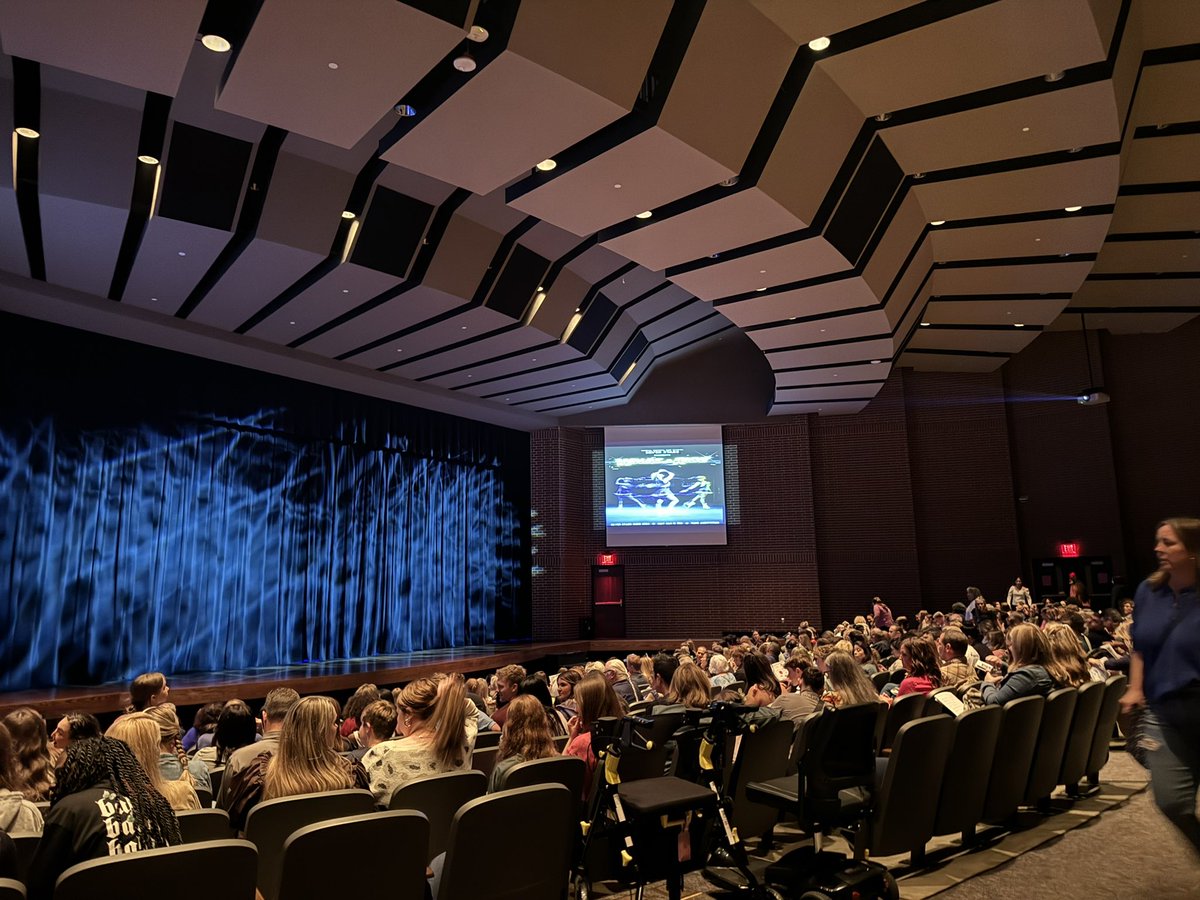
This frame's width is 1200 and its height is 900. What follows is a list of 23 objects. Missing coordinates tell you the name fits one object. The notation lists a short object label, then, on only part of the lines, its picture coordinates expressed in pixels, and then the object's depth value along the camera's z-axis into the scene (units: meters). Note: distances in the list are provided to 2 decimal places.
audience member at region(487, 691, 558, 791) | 3.47
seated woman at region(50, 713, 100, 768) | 4.28
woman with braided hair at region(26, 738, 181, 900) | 2.08
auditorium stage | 9.29
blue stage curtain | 10.82
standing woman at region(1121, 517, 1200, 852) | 2.95
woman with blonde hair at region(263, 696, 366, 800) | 3.01
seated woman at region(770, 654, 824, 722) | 4.90
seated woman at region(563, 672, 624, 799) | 4.00
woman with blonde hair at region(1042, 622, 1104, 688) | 4.80
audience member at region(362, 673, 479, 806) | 3.43
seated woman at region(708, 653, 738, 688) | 7.28
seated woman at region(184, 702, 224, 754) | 5.53
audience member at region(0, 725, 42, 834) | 2.71
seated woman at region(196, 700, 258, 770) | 4.59
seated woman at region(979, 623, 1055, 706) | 4.49
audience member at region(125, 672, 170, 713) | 5.64
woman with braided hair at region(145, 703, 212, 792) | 3.85
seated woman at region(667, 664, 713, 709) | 4.88
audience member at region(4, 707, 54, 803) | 3.71
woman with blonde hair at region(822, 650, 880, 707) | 4.32
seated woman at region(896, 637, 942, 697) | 5.61
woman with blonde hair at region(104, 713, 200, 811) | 2.84
